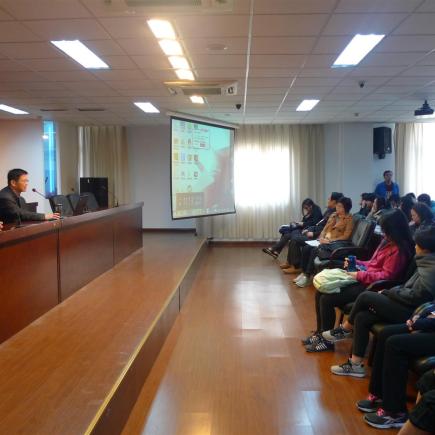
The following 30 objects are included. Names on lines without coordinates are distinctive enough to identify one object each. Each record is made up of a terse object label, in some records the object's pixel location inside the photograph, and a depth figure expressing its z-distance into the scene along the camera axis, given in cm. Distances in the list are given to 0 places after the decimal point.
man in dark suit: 380
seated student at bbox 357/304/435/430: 249
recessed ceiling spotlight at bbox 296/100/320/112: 712
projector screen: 713
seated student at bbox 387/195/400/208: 718
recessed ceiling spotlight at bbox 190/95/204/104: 648
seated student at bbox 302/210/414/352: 330
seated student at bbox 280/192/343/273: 686
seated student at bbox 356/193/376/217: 753
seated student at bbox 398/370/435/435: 199
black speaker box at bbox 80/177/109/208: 902
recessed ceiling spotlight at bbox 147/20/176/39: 362
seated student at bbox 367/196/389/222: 683
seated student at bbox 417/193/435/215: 614
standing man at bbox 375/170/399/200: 916
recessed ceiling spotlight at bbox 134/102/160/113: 724
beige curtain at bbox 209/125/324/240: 981
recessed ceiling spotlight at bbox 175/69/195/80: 512
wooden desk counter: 318
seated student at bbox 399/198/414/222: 570
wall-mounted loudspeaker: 934
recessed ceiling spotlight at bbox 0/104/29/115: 727
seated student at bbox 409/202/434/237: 407
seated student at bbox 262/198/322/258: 764
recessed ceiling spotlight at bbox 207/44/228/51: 418
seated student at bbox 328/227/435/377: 274
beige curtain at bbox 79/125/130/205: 996
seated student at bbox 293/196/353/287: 576
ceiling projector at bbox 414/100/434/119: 672
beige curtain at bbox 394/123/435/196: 985
